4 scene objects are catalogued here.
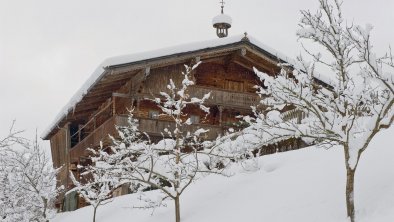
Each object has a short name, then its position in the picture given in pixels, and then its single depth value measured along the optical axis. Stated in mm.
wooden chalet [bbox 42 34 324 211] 23438
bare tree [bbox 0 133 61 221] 25156
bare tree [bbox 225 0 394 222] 9891
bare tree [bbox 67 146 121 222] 17034
